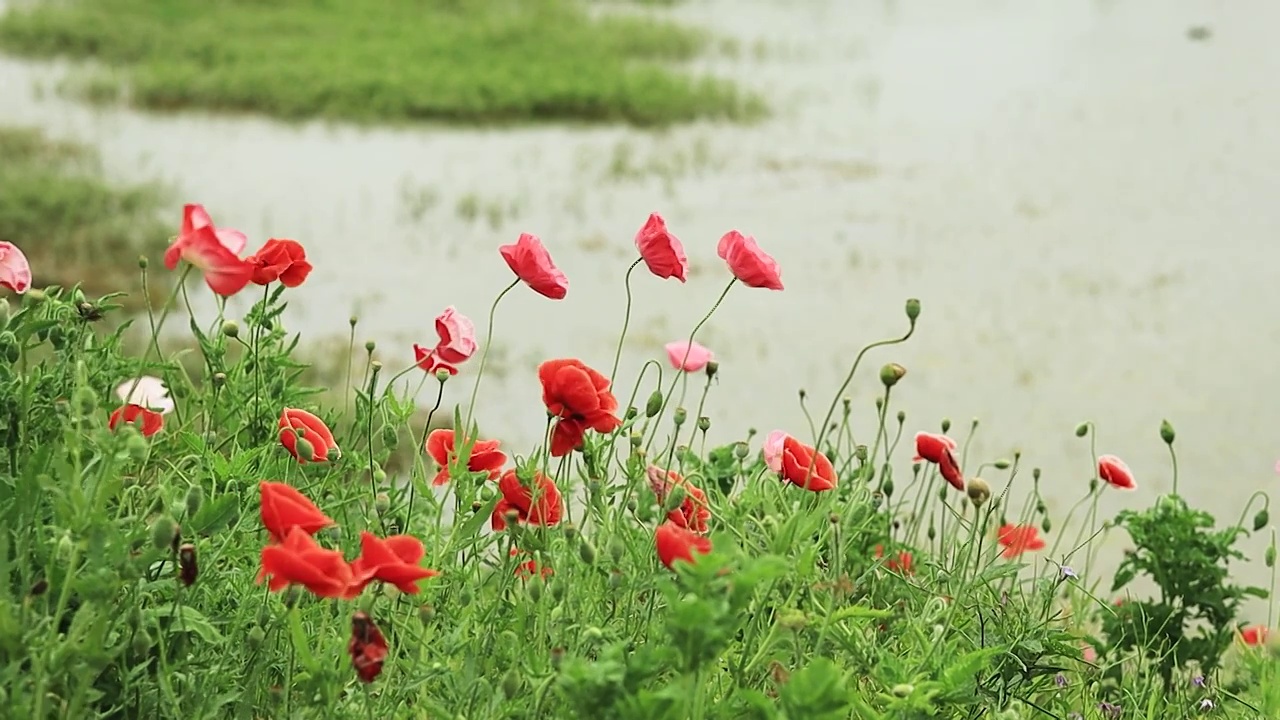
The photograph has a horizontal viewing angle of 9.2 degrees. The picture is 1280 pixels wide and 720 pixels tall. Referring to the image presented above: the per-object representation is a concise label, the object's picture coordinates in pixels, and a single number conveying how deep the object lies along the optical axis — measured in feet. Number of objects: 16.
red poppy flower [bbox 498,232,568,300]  21.62
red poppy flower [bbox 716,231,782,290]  21.65
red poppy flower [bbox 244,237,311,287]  21.73
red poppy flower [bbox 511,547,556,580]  21.60
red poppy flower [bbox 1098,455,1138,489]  22.35
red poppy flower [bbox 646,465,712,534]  21.41
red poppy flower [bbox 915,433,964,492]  21.86
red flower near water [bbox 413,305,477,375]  21.84
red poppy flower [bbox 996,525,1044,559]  22.57
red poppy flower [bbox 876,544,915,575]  22.28
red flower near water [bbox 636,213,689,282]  21.66
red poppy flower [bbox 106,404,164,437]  21.61
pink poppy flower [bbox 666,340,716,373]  22.18
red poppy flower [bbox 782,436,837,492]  21.46
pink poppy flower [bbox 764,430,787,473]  21.69
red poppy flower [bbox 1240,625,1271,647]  22.75
